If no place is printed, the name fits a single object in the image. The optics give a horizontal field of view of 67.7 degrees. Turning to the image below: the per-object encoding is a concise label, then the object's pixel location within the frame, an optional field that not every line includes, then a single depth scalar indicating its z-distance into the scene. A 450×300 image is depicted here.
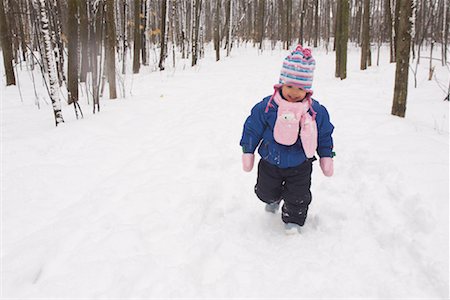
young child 2.47
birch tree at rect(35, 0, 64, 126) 4.87
